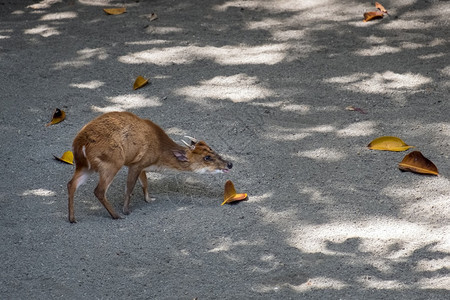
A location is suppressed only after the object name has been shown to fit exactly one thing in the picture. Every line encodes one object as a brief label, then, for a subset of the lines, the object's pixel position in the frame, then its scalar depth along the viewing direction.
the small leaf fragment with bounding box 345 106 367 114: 14.14
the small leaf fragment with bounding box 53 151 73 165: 12.81
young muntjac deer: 11.08
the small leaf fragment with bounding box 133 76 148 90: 15.12
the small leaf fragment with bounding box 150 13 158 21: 17.98
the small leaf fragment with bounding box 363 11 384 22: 17.16
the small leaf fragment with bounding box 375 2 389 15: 17.48
